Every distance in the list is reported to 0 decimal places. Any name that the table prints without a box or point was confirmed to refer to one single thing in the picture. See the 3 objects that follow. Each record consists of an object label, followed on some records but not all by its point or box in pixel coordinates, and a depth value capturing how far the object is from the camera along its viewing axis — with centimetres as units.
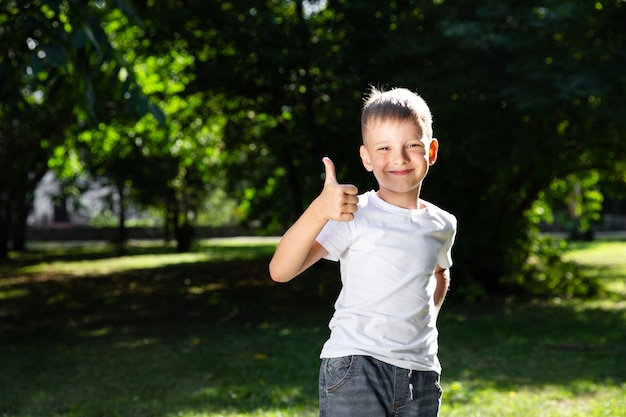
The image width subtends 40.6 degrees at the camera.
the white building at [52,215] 5046
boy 287
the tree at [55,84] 639
